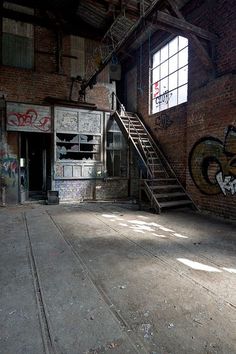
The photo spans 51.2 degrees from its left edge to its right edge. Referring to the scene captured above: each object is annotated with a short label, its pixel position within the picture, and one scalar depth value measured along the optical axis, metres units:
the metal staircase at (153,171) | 6.54
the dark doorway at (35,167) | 8.35
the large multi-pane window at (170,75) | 7.28
